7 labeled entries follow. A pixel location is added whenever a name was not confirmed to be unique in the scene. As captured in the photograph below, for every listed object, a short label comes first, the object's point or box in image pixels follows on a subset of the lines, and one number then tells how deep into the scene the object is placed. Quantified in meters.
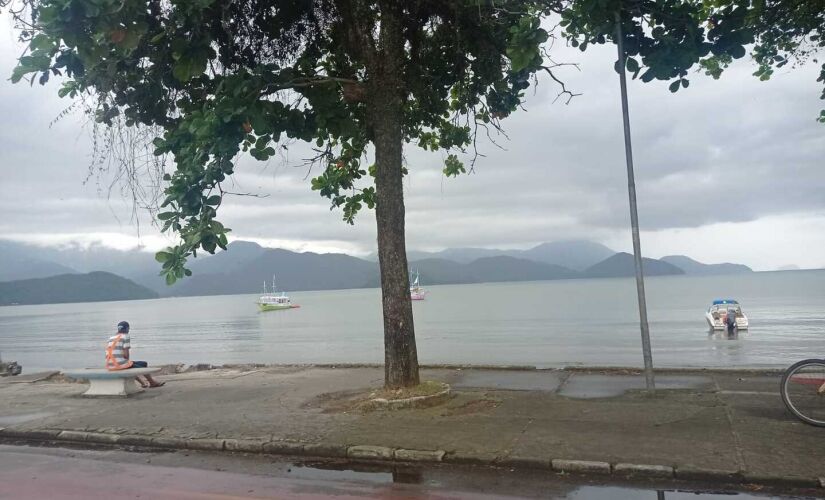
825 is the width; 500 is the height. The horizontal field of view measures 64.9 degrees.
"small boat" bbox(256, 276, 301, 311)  124.69
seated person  11.82
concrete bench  11.16
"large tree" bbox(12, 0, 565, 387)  7.78
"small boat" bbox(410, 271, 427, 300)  145.75
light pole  8.98
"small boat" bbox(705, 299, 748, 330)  39.19
